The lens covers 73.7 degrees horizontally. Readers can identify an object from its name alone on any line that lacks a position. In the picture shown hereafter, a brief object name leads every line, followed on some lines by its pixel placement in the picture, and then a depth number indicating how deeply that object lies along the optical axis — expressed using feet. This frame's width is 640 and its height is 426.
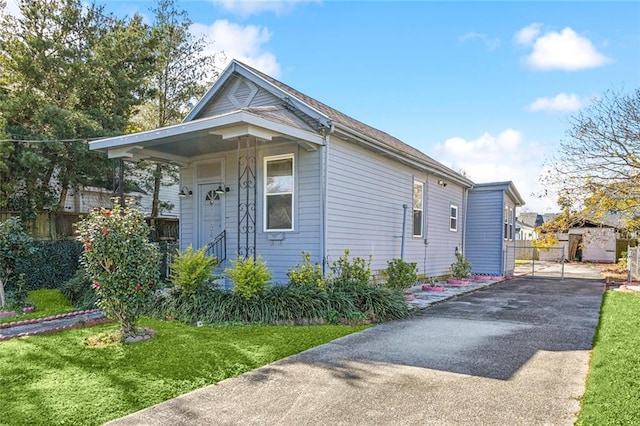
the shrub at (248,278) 22.90
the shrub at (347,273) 25.77
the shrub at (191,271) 23.80
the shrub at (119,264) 17.47
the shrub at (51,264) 31.63
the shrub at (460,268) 44.50
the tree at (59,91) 37.76
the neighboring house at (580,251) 88.28
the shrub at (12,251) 26.13
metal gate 57.09
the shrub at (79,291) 27.76
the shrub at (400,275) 29.78
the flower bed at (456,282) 41.25
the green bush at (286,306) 22.25
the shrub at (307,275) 24.86
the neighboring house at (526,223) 140.15
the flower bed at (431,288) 35.99
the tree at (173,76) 52.01
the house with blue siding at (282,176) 27.12
